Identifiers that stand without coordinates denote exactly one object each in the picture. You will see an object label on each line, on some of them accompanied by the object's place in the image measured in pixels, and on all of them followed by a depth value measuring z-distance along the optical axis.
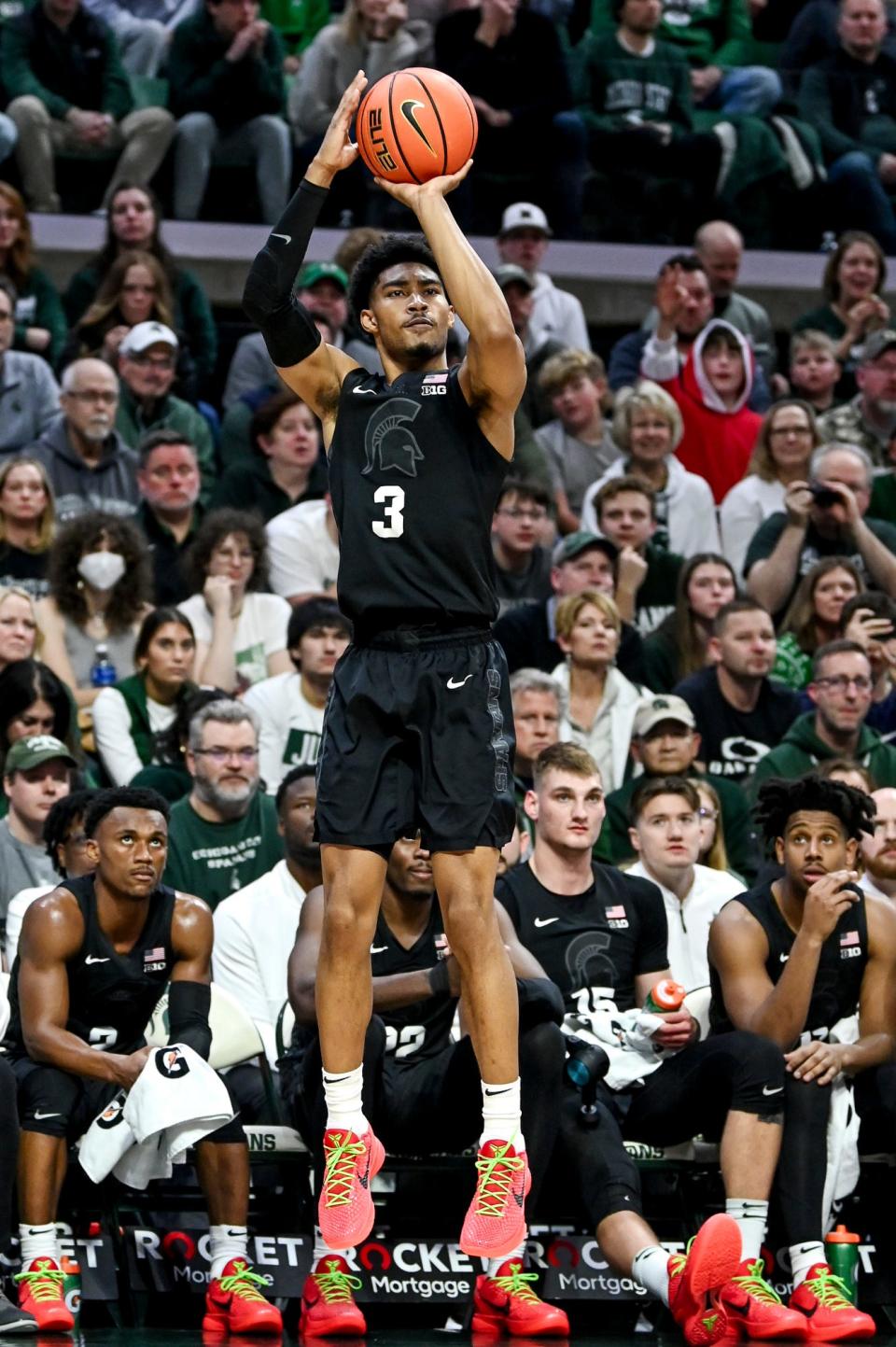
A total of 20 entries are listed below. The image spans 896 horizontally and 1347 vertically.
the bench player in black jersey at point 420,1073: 12.53
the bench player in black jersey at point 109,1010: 12.60
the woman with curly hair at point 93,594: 18.45
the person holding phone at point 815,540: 20.47
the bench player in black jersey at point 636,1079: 12.19
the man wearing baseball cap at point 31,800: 15.33
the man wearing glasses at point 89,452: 20.28
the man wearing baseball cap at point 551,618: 19.19
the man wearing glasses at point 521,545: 20.22
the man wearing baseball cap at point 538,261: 24.39
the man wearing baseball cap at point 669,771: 17.06
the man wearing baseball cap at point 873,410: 23.00
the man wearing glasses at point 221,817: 16.17
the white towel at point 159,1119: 12.48
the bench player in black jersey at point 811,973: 13.22
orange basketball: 10.18
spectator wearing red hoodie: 23.25
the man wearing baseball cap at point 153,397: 21.42
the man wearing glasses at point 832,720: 17.47
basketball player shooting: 10.43
